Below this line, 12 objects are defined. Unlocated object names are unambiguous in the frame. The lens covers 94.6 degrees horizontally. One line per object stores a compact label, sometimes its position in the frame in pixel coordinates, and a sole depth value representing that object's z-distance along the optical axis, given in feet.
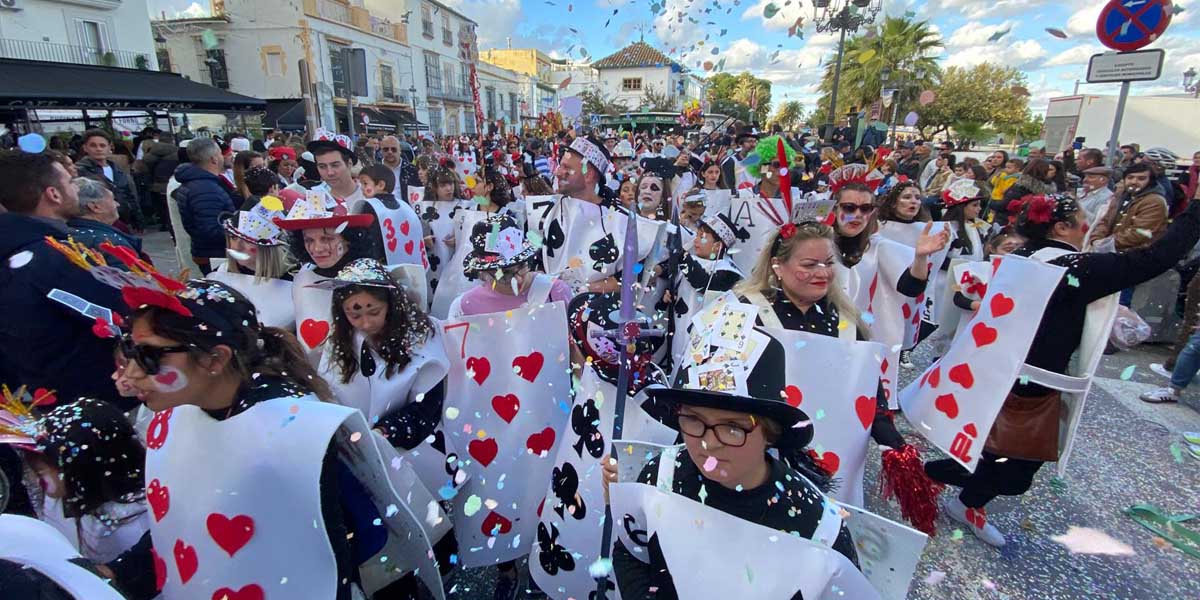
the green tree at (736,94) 125.90
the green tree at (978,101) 103.86
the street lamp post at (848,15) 29.04
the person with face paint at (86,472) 5.42
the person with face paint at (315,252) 9.91
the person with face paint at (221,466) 5.09
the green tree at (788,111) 134.21
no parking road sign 15.23
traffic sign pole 17.42
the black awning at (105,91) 36.78
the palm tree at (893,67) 73.31
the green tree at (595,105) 81.56
